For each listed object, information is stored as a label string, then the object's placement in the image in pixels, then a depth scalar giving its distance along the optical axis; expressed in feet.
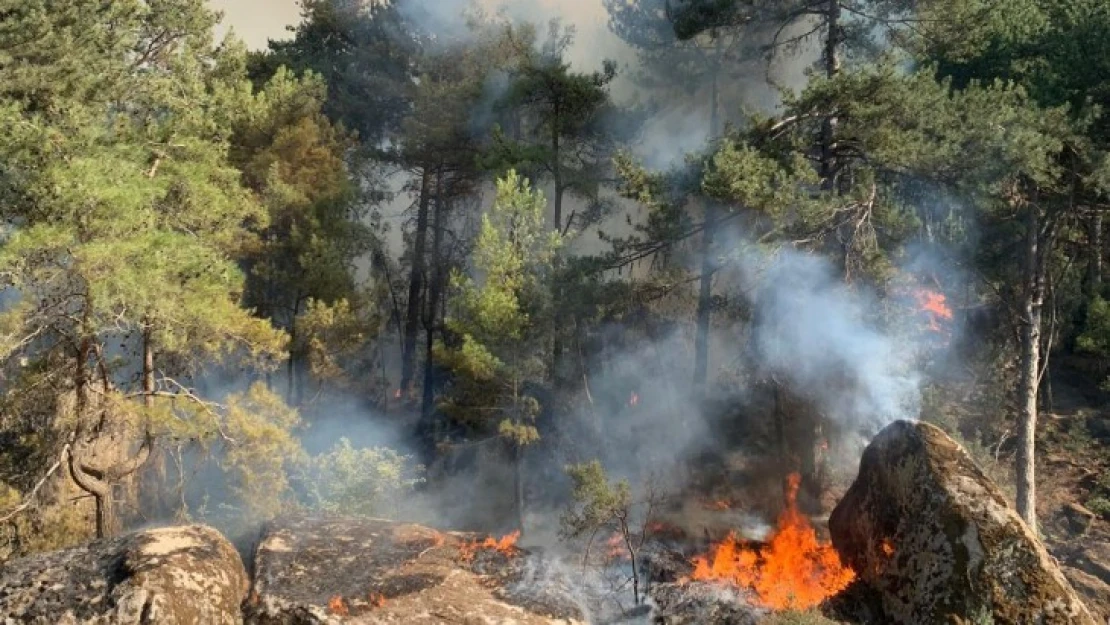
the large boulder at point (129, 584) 28.55
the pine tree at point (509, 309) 61.82
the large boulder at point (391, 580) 33.73
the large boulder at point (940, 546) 32.04
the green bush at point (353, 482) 53.88
